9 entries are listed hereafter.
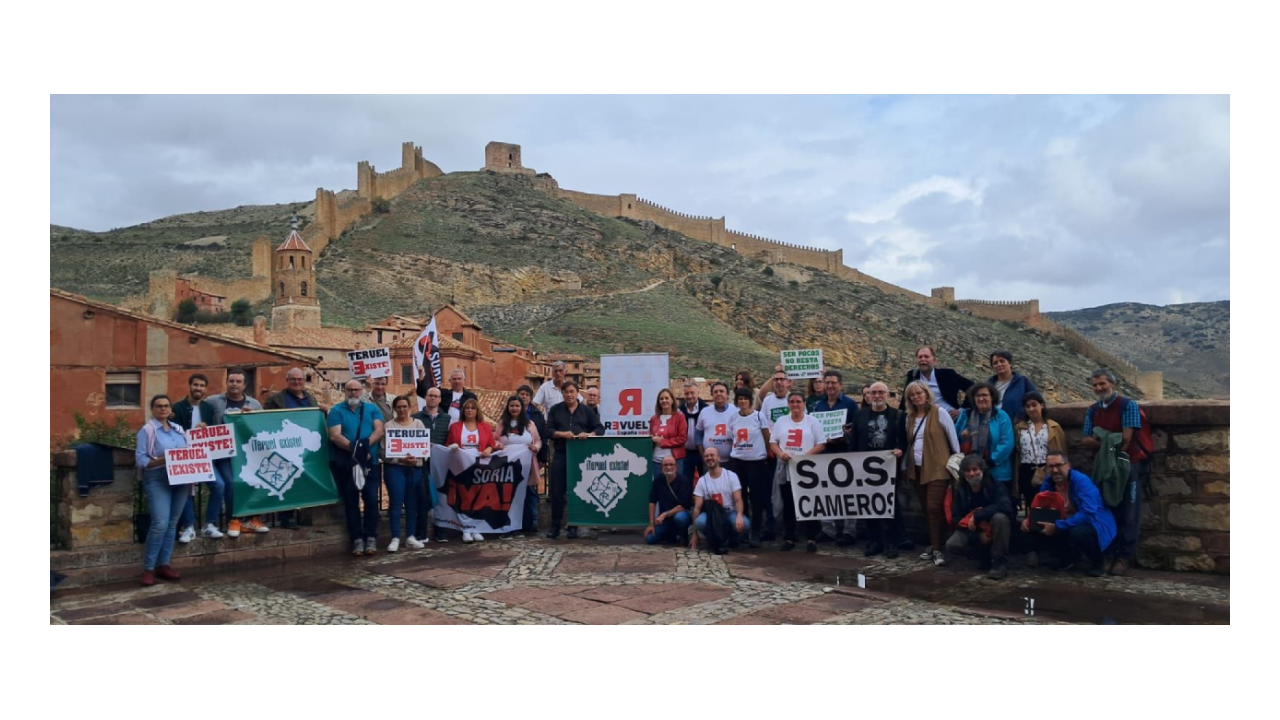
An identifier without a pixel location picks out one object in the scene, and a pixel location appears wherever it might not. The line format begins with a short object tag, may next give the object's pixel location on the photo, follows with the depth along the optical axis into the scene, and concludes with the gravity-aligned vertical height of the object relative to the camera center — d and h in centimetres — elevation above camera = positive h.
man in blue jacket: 705 -116
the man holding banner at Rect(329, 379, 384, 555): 861 -85
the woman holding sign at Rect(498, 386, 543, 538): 958 -68
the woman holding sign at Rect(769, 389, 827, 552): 870 -72
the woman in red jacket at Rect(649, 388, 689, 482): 923 -64
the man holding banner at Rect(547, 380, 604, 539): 969 -63
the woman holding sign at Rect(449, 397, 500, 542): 938 -68
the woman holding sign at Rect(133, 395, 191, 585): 725 -93
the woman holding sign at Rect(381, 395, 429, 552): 877 -105
